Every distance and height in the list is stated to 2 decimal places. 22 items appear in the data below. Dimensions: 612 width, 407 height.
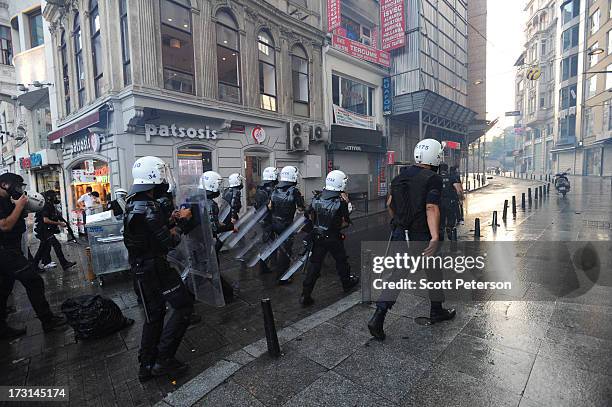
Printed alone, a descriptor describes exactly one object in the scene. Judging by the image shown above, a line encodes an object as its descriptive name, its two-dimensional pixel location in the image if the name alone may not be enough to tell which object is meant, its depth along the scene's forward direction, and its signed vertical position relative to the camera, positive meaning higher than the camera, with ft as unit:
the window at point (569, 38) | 124.74 +55.61
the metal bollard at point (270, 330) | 9.83 -4.88
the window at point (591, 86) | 109.40 +31.01
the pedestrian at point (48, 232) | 21.25 -3.18
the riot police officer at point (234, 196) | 20.02 -0.99
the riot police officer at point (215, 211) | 15.24 -1.52
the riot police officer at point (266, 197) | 20.89 -1.16
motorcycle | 53.62 -2.12
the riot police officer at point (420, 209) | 10.80 -1.18
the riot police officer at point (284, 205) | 18.54 -1.52
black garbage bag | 11.78 -5.10
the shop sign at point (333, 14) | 48.80 +26.46
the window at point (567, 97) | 126.72 +32.01
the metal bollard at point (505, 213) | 33.40 -4.32
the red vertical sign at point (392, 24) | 58.23 +29.79
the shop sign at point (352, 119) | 53.72 +10.87
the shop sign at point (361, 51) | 52.54 +23.20
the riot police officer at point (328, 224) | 14.47 -2.18
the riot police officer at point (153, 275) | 8.79 -2.69
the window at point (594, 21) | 105.50 +53.08
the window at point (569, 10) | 122.49 +66.11
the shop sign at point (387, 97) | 62.42 +16.27
